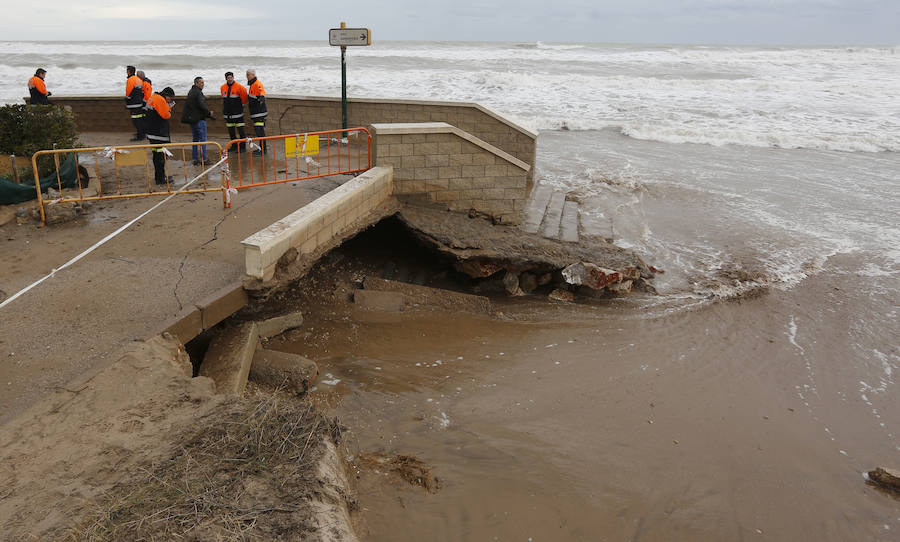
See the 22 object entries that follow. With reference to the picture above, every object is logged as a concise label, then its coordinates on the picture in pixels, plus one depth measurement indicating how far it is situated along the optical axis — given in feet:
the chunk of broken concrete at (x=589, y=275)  31.04
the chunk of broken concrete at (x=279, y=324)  24.14
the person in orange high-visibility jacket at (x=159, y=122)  33.19
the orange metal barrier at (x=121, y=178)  28.94
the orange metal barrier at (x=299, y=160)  32.99
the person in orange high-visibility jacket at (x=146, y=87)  41.39
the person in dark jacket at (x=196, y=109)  36.96
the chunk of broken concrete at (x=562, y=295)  31.42
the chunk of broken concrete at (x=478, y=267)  31.68
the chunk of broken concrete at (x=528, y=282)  32.14
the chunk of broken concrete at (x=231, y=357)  19.27
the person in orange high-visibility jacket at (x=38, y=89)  43.50
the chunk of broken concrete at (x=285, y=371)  20.95
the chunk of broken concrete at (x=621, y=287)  31.61
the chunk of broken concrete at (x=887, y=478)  17.98
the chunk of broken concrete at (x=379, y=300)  28.37
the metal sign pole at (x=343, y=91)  35.78
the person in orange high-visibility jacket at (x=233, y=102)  38.14
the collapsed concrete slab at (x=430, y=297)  29.55
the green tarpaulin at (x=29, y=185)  28.43
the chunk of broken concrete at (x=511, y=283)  31.65
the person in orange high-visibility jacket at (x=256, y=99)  38.52
